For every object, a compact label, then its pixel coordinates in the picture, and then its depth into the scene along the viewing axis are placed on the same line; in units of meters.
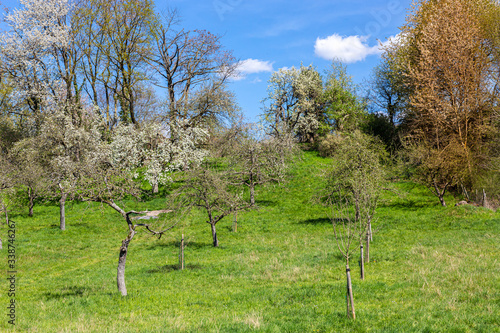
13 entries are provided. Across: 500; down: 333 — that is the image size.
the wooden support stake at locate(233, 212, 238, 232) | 27.56
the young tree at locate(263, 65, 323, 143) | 58.00
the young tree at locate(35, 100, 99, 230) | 32.91
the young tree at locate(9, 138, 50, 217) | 31.34
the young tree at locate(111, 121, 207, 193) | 37.92
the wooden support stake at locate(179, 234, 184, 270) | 18.02
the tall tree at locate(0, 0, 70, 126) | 36.88
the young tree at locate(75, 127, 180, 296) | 13.20
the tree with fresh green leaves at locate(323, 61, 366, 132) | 53.67
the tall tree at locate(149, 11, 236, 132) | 42.50
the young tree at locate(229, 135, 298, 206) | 33.34
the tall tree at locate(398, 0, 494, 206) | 32.19
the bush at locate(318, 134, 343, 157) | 48.47
